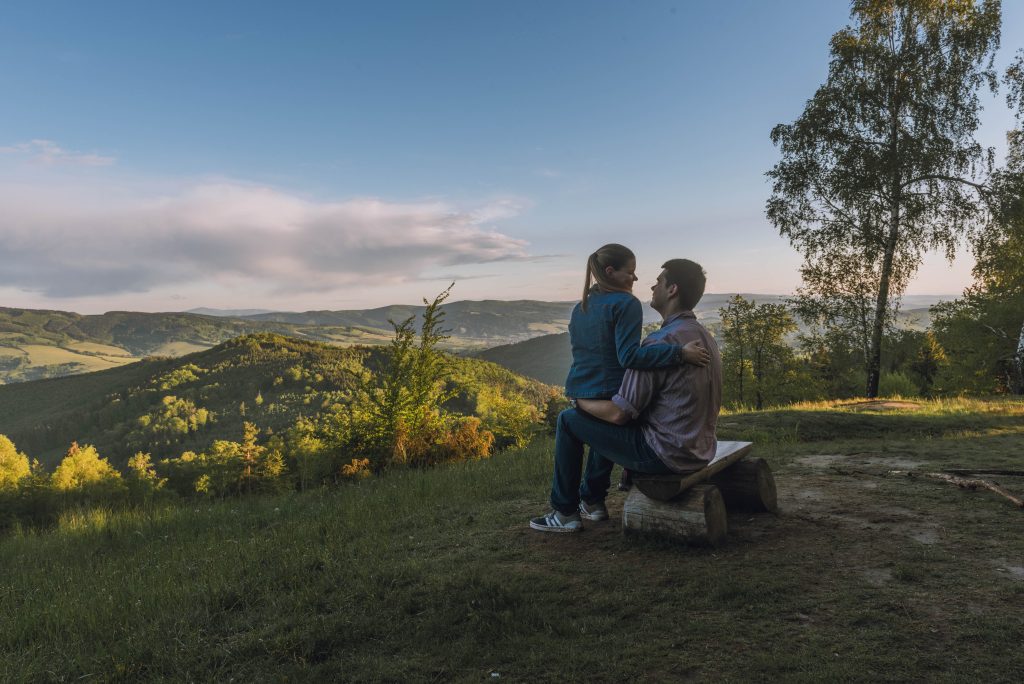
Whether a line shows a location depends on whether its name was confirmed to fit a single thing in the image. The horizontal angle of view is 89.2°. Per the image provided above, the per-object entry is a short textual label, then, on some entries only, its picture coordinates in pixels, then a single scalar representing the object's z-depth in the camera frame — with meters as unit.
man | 3.50
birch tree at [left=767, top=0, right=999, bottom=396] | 15.38
